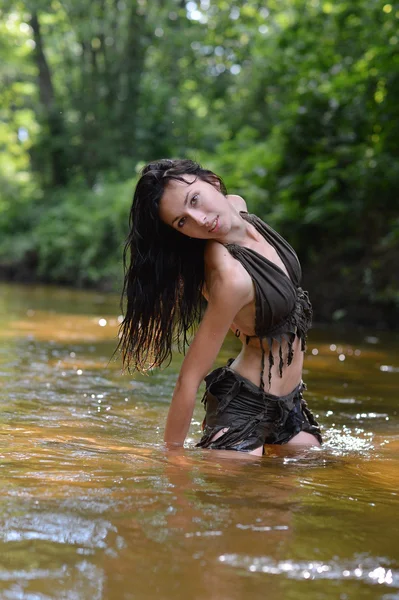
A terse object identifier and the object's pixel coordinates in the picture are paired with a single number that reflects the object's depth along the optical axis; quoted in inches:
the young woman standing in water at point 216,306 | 133.7
